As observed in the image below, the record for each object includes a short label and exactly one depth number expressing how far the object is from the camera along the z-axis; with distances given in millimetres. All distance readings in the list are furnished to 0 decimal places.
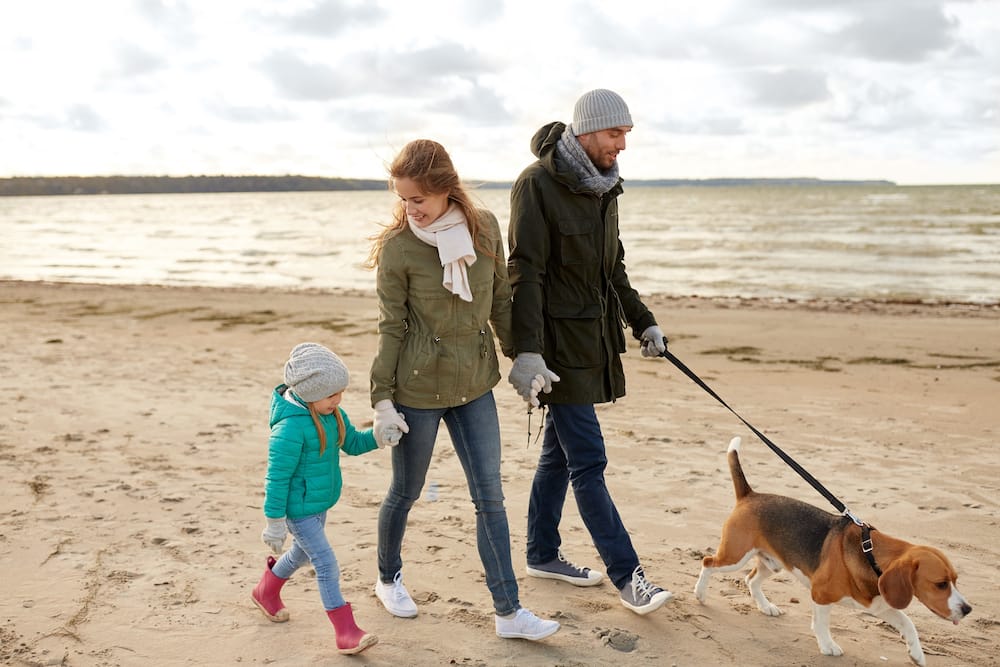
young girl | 3373
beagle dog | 3334
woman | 3457
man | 3791
